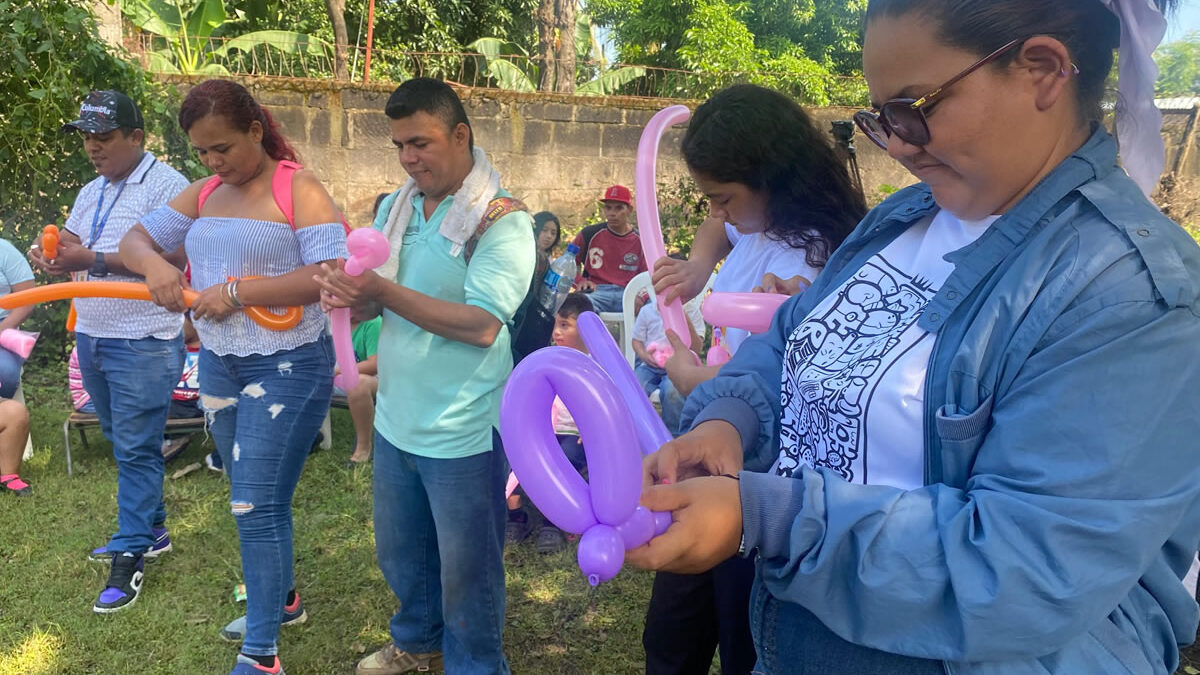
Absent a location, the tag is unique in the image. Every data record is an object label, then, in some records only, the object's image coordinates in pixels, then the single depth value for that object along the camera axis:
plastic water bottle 2.89
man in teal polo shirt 2.29
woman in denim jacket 0.83
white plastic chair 3.48
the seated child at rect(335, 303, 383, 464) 4.88
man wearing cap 3.22
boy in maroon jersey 6.76
